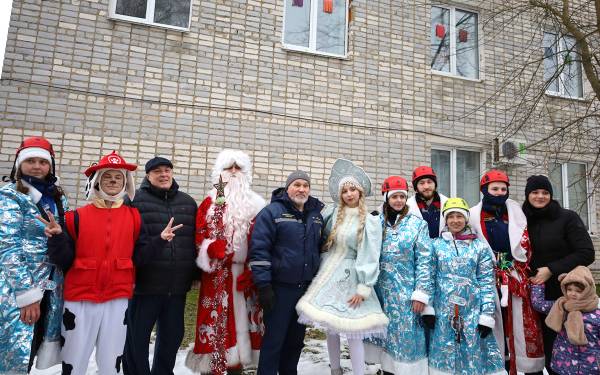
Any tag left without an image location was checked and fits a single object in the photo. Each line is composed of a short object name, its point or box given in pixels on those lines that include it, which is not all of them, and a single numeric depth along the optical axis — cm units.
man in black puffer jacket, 295
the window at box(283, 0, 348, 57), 679
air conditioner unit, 767
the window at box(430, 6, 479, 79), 780
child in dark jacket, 285
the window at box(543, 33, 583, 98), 853
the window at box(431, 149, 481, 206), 770
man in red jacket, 257
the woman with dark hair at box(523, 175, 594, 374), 313
